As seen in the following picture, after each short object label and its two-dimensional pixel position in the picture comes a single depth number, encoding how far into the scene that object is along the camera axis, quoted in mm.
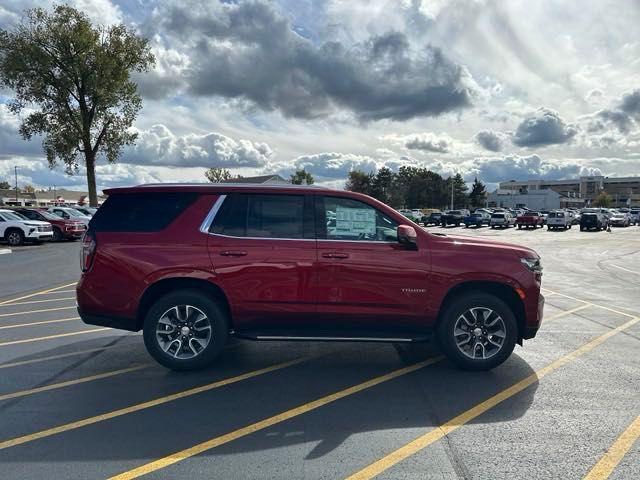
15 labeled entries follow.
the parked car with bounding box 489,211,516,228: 42688
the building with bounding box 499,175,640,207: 155125
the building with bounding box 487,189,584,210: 110438
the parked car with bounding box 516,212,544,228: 43031
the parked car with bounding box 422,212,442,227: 49625
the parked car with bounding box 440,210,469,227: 47125
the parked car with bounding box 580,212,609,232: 39562
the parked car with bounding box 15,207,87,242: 24719
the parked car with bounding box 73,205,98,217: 28719
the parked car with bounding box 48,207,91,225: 26856
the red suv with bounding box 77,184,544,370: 5102
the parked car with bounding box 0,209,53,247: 22172
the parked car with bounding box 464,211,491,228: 45469
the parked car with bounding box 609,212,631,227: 47888
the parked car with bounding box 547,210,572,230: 40312
